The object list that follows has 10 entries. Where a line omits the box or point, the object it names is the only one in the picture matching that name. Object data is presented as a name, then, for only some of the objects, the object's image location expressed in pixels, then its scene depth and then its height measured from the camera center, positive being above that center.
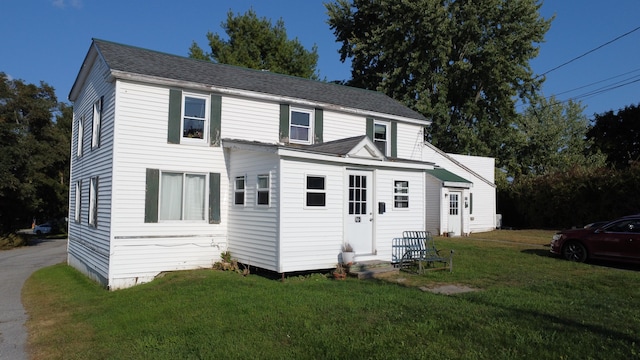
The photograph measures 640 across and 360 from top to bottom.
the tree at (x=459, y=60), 30.83 +10.61
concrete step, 11.62 -1.71
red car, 12.49 -0.96
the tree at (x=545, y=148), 34.84 +4.93
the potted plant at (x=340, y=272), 11.45 -1.76
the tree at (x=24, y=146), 27.28 +3.61
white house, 11.82 +0.77
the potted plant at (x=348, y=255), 11.93 -1.34
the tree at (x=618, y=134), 32.09 +5.62
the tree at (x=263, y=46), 38.97 +14.00
